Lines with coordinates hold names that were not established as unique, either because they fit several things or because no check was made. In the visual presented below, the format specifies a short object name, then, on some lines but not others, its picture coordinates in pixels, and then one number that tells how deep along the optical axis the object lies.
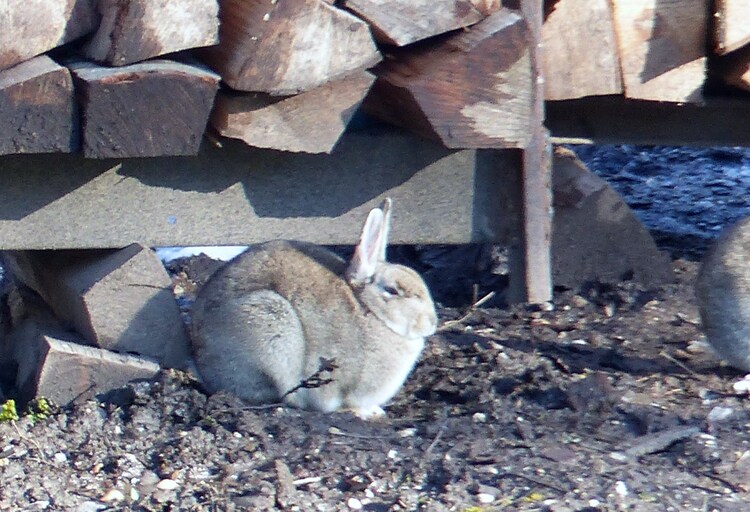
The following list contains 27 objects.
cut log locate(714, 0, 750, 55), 9.35
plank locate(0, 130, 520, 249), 8.85
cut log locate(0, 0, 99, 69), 7.61
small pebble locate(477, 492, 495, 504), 7.00
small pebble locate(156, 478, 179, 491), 7.22
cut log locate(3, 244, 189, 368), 8.91
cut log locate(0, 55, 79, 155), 7.55
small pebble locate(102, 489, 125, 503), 7.12
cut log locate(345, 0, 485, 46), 8.10
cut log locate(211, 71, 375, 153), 8.29
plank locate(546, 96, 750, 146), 10.50
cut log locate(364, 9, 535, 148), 8.44
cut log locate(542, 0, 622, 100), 9.50
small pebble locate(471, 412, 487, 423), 8.26
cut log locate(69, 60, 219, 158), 7.59
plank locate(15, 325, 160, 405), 8.53
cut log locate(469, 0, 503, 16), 8.36
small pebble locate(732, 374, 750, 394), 8.89
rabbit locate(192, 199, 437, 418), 8.57
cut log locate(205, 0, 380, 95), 7.69
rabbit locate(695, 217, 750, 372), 9.02
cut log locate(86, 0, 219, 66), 7.52
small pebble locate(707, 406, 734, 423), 8.27
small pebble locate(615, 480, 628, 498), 7.05
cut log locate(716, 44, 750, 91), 9.70
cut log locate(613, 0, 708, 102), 9.54
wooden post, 9.17
